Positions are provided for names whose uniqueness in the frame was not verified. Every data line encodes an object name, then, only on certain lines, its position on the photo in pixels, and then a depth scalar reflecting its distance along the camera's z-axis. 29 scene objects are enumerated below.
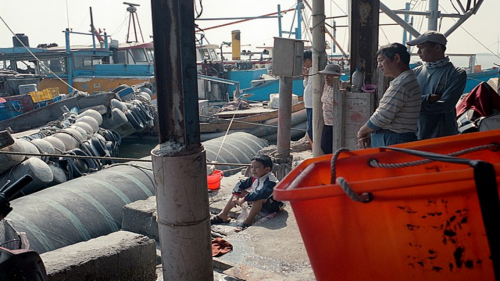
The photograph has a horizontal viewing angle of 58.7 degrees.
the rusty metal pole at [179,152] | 2.99
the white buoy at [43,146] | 8.93
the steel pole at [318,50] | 6.68
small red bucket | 6.67
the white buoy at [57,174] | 8.75
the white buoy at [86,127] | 11.61
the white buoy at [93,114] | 12.82
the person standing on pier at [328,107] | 5.68
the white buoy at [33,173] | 7.67
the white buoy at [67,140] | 10.03
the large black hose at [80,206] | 5.82
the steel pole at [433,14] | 7.89
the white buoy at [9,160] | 7.62
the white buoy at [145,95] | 16.73
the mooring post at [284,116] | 6.43
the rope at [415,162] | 1.67
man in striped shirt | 3.56
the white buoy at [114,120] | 14.45
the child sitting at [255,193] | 5.28
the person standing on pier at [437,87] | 3.96
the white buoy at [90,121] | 12.17
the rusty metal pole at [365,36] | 4.74
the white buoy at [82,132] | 11.07
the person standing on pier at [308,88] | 7.22
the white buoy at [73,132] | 10.48
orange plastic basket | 1.54
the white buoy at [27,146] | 8.20
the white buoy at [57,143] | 9.51
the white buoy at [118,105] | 14.72
